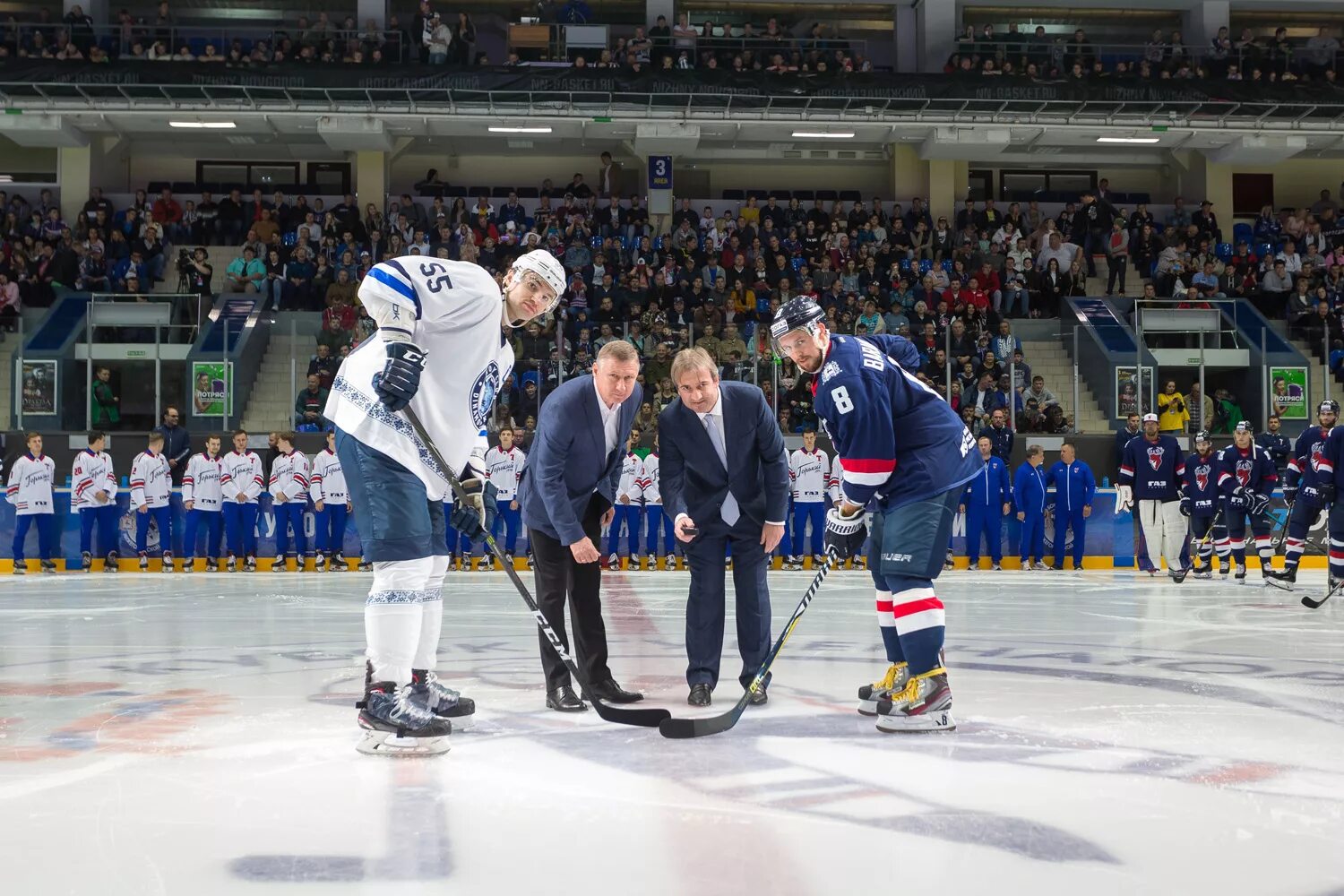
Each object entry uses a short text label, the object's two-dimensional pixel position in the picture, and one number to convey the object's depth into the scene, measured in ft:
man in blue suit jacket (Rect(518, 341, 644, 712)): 14.61
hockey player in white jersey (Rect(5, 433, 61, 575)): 44.68
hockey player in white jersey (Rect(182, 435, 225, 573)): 45.68
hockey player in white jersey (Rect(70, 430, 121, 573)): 45.06
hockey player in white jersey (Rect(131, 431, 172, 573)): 45.60
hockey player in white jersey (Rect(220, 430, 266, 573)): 46.03
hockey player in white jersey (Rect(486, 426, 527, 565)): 45.80
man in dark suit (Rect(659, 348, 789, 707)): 15.47
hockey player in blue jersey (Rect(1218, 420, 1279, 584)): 39.37
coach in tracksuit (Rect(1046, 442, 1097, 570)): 47.47
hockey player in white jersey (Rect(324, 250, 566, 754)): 12.03
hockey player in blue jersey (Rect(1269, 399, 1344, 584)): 32.55
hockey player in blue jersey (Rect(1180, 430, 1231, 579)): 39.86
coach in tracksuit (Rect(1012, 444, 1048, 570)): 47.55
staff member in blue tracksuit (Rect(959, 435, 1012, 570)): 47.34
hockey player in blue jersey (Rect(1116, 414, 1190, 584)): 42.42
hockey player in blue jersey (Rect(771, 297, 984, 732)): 13.35
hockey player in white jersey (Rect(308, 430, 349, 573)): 46.19
